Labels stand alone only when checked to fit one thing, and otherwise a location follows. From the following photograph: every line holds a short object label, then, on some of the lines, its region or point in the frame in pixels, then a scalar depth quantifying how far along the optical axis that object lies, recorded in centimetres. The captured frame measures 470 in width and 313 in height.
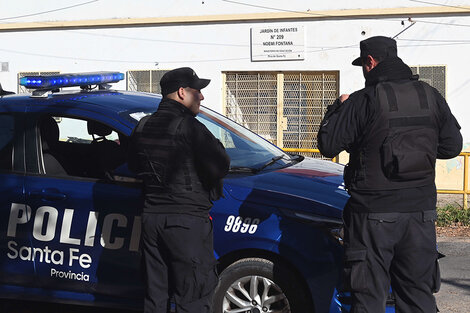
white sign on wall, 1298
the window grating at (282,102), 1323
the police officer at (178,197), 386
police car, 421
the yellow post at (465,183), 902
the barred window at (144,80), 1377
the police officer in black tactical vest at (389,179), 357
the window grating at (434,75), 1251
